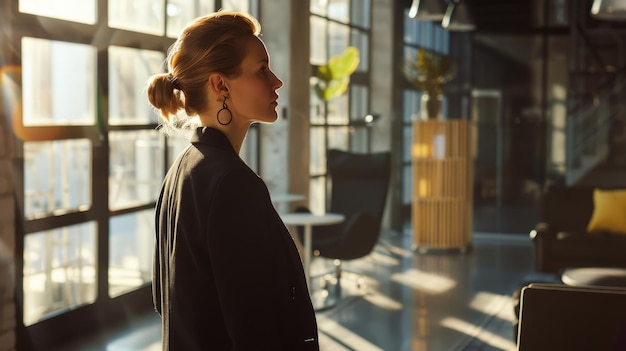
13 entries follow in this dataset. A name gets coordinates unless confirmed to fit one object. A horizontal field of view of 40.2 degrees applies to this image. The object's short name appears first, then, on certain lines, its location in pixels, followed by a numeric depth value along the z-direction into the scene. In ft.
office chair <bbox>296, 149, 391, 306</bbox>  23.38
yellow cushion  25.32
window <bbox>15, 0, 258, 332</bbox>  17.66
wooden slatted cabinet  32.83
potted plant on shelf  32.68
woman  5.04
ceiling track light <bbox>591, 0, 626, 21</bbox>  19.67
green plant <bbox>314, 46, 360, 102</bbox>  28.50
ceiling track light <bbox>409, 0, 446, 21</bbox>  27.66
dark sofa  24.54
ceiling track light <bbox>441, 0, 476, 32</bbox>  29.78
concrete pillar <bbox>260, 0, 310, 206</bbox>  27.68
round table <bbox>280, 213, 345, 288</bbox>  21.17
